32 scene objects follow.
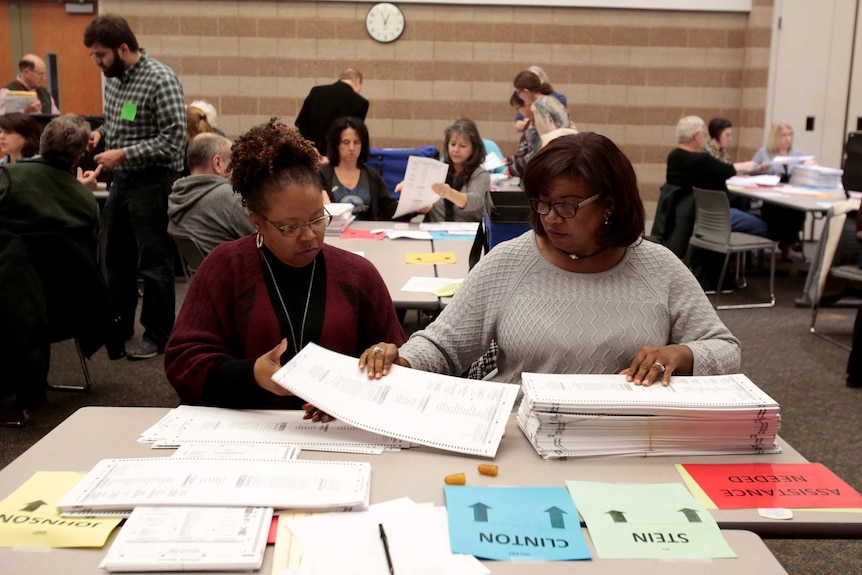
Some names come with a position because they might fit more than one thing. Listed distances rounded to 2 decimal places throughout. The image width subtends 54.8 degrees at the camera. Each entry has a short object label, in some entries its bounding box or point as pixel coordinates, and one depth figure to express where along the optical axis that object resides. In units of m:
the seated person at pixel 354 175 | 4.80
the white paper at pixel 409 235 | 4.17
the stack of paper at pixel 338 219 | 4.18
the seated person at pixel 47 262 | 3.39
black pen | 1.15
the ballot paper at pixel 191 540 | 1.15
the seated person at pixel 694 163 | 5.88
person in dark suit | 5.96
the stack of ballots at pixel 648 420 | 1.50
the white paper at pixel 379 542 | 1.16
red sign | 1.39
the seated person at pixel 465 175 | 4.73
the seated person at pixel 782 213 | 7.16
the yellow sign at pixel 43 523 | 1.21
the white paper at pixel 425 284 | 3.04
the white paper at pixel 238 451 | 1.47
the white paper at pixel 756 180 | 6.75
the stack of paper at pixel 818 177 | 6.52
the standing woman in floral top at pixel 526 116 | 5.89
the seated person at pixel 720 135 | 7.00
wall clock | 7.95
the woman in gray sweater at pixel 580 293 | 1.84
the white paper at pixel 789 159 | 7.10
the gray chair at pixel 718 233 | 5.62
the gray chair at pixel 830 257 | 4.79
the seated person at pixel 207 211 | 3.71
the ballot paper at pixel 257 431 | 1.55
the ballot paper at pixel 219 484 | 1.29
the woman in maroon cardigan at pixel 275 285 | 1.88
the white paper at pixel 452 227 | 4.39
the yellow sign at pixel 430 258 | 3.55
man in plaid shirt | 4.21
